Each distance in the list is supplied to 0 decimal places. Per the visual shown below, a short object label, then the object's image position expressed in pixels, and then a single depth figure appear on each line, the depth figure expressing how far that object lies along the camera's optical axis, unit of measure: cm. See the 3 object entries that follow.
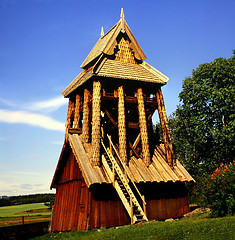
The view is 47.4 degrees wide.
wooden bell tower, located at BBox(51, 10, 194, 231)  1850
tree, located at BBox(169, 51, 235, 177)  2920
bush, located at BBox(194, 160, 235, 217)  1705
